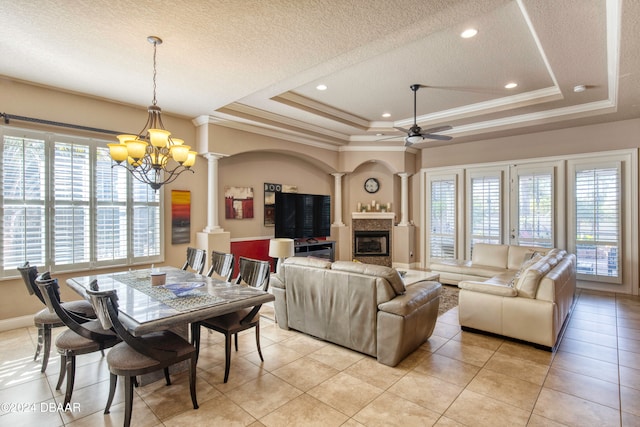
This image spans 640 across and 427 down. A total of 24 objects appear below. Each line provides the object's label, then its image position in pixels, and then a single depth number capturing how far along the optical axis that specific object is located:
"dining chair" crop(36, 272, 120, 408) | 2.34
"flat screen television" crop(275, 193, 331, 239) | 6.56
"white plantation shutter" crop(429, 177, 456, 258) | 7.44
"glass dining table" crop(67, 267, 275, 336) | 2.18
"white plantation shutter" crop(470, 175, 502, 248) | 6.80
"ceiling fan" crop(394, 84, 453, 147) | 4.66
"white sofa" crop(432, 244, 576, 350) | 3.36
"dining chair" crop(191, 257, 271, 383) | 2.83
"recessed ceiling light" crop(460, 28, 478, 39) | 3.24
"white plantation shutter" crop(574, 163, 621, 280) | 5.60
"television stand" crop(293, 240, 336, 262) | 6.80
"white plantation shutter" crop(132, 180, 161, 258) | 4.84
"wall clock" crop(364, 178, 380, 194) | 8.26
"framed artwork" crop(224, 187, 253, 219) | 6.15
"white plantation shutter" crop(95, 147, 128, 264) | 4.50
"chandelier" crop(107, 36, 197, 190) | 2.79
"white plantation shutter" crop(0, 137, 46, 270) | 3.84
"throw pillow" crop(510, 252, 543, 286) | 3.91
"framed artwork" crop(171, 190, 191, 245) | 5.26
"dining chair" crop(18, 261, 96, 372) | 2.83
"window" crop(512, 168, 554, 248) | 6.21
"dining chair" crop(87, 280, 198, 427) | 2.10
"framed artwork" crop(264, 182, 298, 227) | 6.78
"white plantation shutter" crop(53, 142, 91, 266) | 4.16
